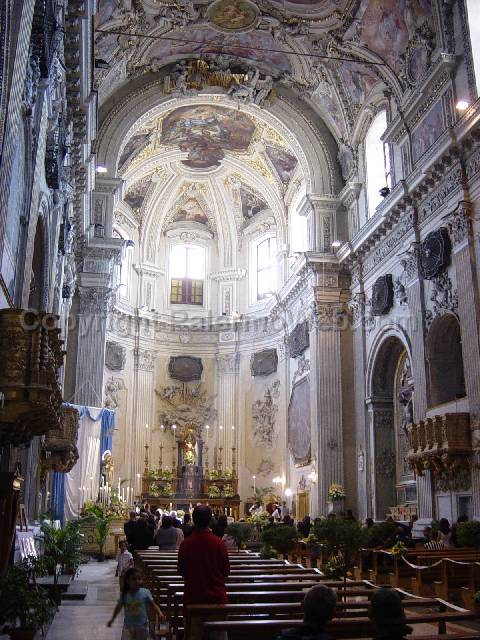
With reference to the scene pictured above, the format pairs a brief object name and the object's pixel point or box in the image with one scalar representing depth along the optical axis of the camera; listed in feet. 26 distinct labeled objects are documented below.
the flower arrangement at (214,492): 91.76
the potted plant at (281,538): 44.39
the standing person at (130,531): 45.78
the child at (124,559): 33.30
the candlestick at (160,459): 94.87
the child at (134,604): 20.08
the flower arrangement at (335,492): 70.33
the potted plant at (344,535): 33.65
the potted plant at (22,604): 20.15
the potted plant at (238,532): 55.11
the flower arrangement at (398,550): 38.09
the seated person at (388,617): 11.21
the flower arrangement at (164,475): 92.07
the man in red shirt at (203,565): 18.86
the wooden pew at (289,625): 16.43
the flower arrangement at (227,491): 92.14
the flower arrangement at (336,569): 29.35
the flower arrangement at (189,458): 95.14
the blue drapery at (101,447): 61.98
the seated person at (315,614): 11.59
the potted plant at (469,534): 42.80
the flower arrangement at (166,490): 90.63
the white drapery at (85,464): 65.10
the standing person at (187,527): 38.07
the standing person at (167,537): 41.50
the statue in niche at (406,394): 65.00
